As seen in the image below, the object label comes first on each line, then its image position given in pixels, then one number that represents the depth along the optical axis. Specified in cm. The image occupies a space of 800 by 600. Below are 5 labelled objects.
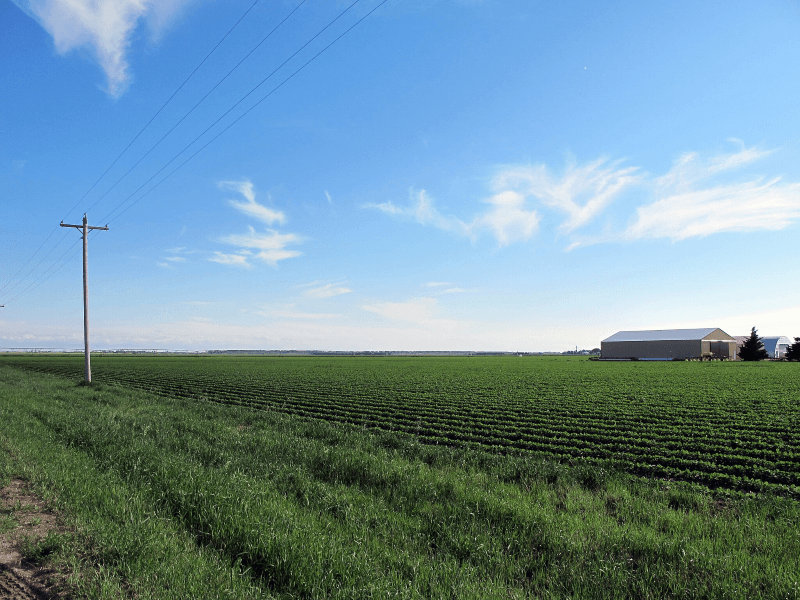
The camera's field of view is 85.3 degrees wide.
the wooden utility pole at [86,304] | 2973
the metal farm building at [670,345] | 9844
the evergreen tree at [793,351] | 8738
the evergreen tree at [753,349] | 9475
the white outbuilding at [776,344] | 12650
